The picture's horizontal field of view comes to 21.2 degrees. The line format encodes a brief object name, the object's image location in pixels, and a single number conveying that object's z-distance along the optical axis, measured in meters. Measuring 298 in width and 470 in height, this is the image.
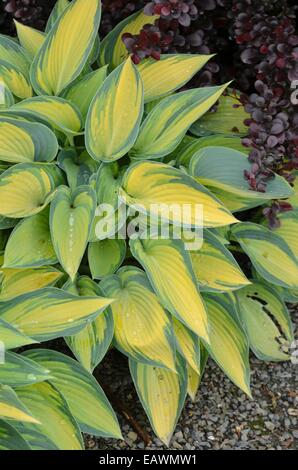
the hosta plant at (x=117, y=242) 2.01
